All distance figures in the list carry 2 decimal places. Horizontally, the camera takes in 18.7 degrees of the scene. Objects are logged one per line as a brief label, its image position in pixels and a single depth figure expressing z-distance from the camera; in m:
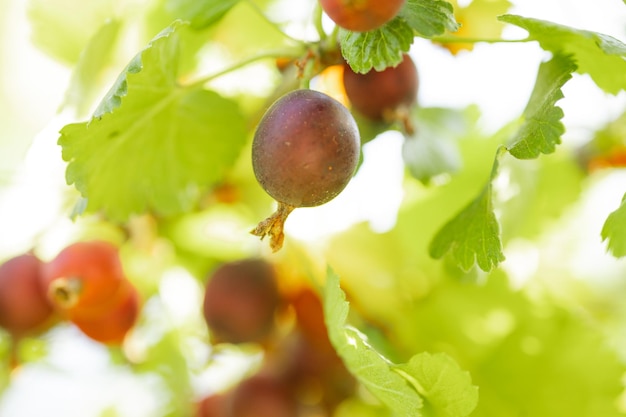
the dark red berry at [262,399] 0.32
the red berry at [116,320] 0.31
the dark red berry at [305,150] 0.24
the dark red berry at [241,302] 0.32
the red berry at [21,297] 0.31
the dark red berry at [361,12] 0.24
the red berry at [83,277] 0.30
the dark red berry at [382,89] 0.28
